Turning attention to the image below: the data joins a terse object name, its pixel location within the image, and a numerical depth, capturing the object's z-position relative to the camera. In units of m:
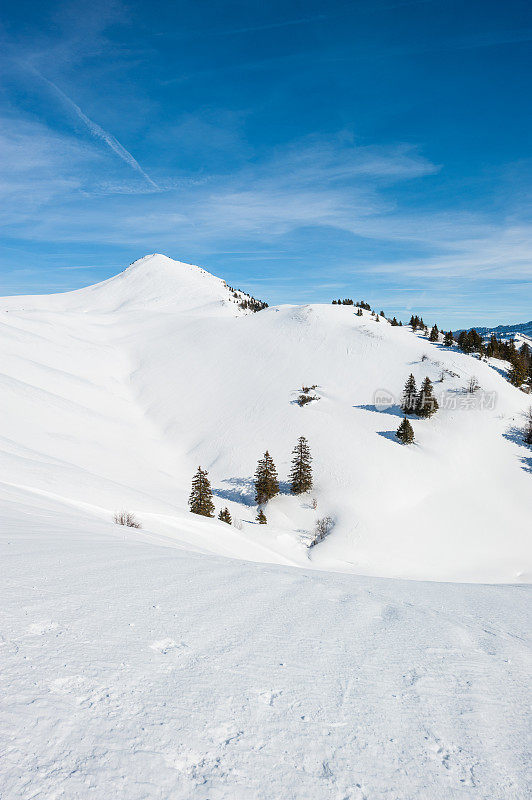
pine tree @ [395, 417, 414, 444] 42.06
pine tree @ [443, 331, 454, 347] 66.66
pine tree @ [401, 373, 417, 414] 48.41
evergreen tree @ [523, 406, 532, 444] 44.06
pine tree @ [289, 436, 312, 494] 36.34
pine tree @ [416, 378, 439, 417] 47.56
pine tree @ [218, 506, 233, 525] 27.41
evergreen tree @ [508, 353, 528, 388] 55.47
